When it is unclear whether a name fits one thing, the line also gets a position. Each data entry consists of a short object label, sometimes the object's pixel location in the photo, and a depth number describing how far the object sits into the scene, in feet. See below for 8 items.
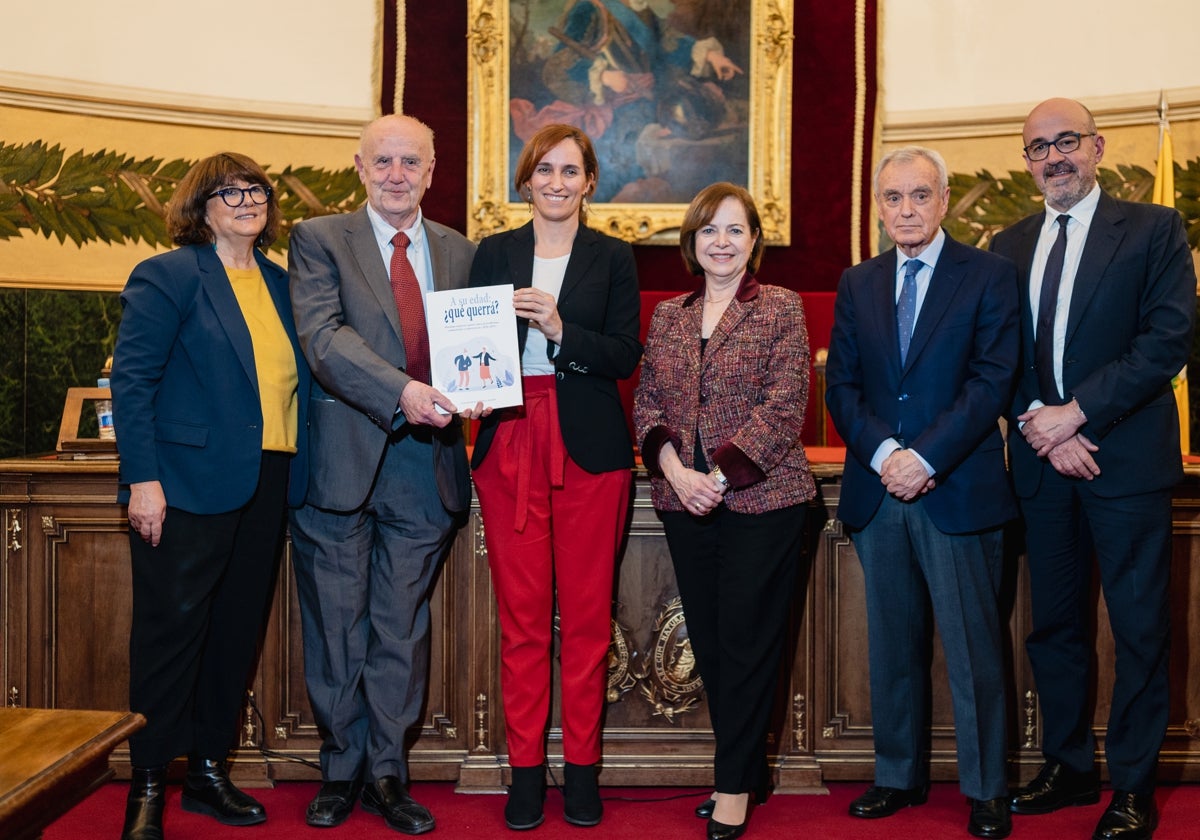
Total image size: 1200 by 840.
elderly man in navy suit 8.98
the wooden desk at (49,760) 4.27
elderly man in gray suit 9.25
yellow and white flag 16.15
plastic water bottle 11.03
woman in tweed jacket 8.88
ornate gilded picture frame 18.76
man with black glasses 9.08
